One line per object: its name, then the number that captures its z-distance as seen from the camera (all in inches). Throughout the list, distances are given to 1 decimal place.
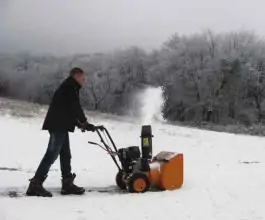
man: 331.0
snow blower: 353.4
